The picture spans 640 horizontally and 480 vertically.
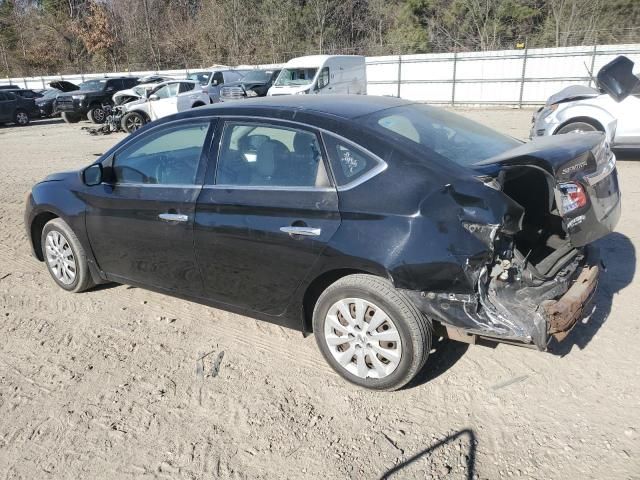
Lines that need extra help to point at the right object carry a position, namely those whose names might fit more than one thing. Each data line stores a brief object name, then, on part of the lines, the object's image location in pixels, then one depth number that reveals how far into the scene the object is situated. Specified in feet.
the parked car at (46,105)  78.74
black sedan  8.97
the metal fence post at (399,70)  78.58
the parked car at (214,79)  68.89
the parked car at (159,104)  57.00
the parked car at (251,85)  67.51
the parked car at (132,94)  64.34
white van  63.26
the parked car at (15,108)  70.59
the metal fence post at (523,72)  67.97
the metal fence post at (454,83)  72.88
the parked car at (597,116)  27.58
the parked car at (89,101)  70.64
